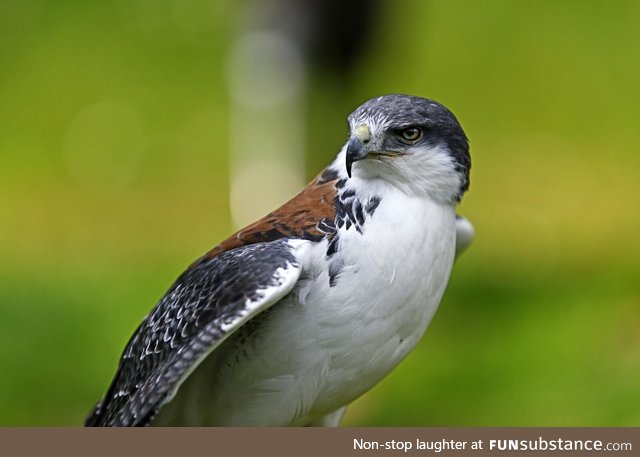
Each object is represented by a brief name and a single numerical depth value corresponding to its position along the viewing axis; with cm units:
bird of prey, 838
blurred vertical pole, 1791
